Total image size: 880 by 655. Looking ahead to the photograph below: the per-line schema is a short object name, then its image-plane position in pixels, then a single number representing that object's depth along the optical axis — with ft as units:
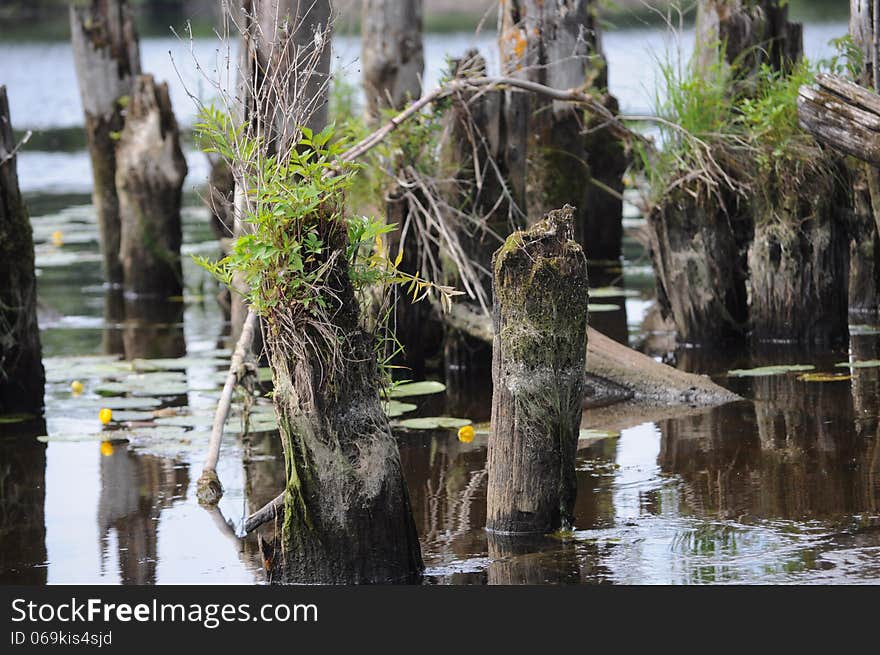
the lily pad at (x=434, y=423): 52.80
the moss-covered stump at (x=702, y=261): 62.18
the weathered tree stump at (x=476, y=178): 59.52
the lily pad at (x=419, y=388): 57.57
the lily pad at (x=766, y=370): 56.90
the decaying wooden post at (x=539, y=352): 37.17
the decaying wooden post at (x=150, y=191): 83.66
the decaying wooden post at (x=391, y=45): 90.27
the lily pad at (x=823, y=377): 55.67
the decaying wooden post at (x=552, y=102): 70.85
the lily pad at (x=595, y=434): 49.88
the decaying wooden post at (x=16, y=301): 57.47
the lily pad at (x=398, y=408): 54.90
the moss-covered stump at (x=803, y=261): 60.08
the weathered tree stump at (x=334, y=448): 34.22
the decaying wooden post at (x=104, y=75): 87.86
